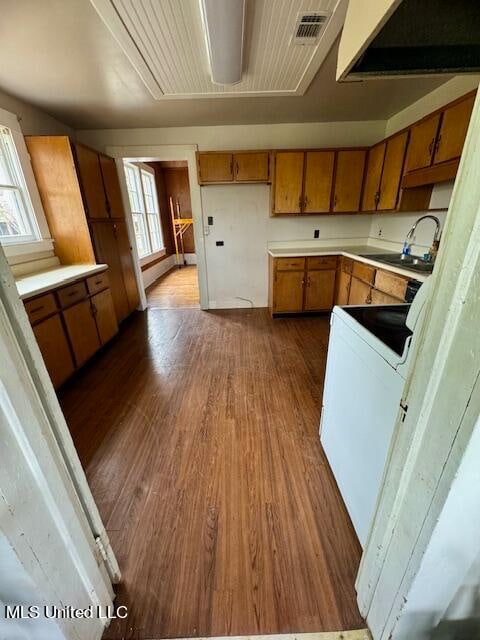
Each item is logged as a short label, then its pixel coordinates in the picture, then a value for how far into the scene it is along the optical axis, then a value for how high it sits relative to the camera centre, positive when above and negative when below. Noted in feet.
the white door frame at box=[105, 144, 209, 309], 11.57 +2.53
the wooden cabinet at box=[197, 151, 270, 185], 11.07 +2.00
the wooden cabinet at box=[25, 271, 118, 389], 6.65 -2.83
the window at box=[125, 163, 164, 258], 17.51 +0.66
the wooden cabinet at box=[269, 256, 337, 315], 11.44 -2.89
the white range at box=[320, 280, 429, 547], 2.97 -2.31
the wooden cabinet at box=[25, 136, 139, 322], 8.67 +0.66
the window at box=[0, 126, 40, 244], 8.18 +0.70
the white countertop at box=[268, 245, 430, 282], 8.87 -1.54
